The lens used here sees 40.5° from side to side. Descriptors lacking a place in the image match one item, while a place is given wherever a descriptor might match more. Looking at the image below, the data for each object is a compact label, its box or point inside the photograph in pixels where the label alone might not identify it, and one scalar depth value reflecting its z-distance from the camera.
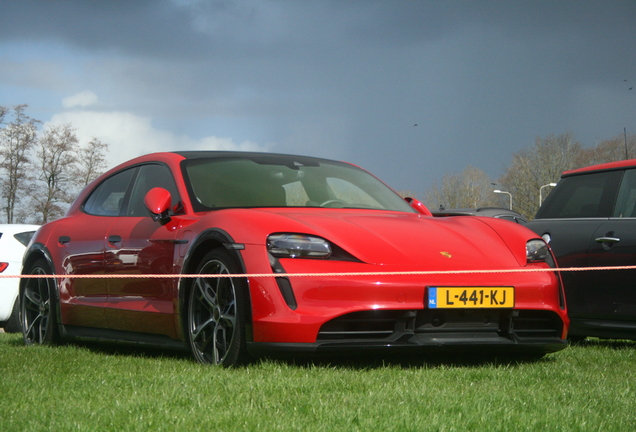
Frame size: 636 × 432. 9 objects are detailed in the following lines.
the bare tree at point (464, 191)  82.62
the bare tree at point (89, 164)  54.56
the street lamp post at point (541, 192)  66.19
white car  11.24
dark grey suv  6.55
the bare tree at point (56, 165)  53.59
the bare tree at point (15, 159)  51.44
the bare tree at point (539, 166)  69.25
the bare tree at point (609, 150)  70.56
